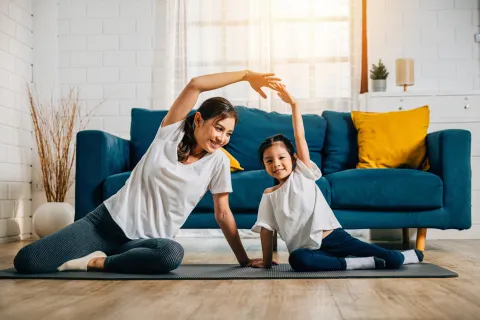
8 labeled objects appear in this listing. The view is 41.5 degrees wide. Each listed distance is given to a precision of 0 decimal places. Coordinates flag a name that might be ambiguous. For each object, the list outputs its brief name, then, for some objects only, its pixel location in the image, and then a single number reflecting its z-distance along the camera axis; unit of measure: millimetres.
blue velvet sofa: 3365
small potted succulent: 4922
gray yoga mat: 2204
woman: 2312
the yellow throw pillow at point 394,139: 3785
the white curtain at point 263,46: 5238
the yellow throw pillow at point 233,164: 3664
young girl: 2471
